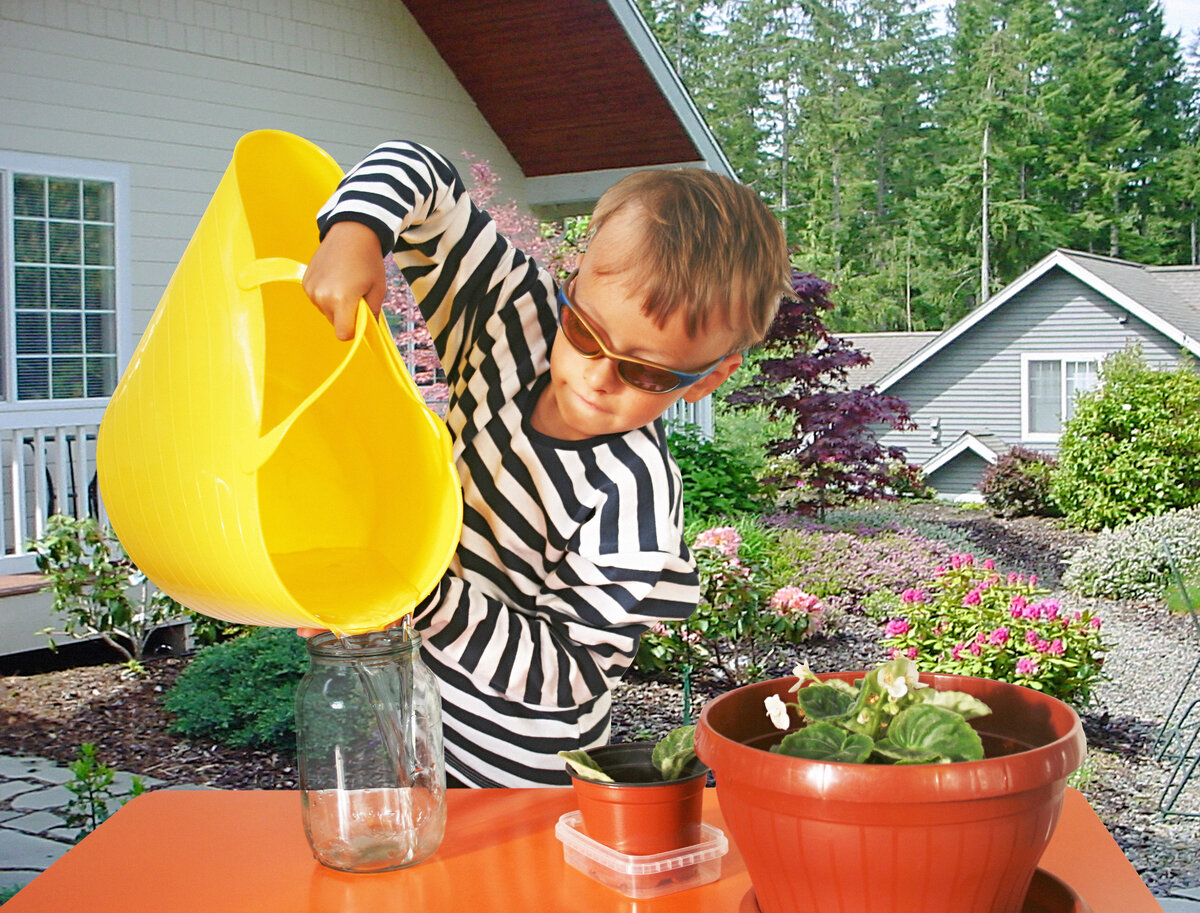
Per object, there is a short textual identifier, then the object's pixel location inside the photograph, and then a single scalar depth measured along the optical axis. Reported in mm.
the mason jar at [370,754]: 906
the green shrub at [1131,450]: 8000
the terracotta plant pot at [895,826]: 631
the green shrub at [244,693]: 3951
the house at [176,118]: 5445
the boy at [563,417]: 1104
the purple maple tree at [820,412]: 7836
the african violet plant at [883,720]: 690
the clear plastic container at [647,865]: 834
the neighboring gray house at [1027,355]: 11055
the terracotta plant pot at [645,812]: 840
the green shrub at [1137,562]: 6559
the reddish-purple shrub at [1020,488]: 9656
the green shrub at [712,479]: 7246
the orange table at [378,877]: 831
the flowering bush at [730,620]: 4555
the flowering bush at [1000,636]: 4016
